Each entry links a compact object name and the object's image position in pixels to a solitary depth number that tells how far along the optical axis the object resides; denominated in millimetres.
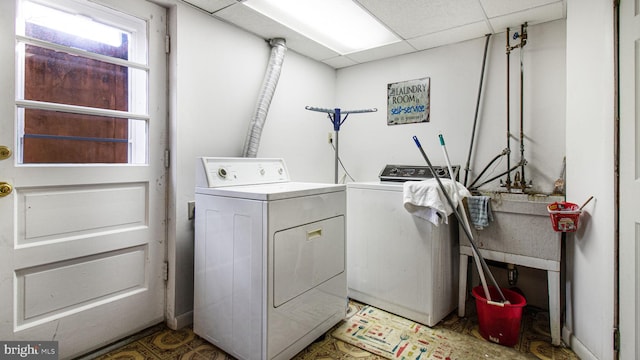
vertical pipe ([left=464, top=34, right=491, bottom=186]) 2549
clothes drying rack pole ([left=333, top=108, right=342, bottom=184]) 2481
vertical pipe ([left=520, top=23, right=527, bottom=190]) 2389
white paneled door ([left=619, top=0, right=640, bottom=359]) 1344
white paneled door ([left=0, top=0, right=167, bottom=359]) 1539
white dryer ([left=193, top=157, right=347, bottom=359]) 1644
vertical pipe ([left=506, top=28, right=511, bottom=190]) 2451
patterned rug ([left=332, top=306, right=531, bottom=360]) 1840
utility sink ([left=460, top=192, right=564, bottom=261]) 1968
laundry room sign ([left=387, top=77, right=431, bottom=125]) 2889
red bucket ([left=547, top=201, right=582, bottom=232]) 1714
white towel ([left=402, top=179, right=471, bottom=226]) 2051
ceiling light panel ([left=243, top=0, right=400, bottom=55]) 2184
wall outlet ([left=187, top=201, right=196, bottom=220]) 2129
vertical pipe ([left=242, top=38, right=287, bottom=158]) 2385
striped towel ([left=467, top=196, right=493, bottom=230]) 2111
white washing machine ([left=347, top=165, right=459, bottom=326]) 2170
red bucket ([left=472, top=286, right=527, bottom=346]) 1904
